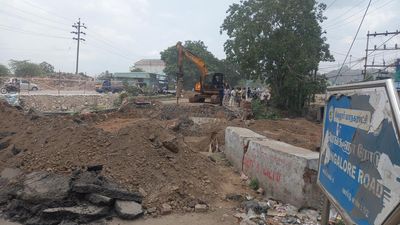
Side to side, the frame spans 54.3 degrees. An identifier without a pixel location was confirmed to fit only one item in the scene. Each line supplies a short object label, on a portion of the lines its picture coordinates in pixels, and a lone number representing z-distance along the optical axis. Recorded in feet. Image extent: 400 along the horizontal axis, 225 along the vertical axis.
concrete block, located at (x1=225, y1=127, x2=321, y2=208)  19.99
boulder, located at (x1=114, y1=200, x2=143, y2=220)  20.93
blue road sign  7.26
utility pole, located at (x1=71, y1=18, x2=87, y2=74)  193.16
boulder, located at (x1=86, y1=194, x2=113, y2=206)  21.43
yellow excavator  91.62
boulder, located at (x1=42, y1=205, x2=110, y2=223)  20.61
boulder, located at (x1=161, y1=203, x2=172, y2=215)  21.85
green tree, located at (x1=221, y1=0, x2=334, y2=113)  92.81
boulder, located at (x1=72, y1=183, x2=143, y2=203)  21.86
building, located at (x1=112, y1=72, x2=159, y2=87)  206.32
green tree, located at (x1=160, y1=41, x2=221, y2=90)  207.51
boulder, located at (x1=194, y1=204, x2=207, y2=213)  22.41
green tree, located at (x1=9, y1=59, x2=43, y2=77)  218.38
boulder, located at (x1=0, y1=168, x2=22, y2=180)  25.63
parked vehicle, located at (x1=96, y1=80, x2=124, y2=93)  148.84
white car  114.54
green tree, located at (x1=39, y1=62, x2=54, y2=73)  261.24
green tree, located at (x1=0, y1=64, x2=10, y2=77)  196.35
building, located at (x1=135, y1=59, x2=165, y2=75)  357.20
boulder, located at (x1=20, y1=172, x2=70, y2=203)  21.77
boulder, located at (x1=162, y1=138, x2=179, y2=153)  28.96
